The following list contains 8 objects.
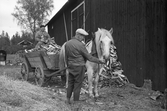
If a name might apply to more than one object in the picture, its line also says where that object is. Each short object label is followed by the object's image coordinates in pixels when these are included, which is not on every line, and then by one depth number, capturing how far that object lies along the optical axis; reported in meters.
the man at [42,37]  7.40
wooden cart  6.04
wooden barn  5.16
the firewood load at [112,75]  6.46
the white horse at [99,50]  4.21
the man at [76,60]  4.02
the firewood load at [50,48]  6.72
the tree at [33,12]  34.81
